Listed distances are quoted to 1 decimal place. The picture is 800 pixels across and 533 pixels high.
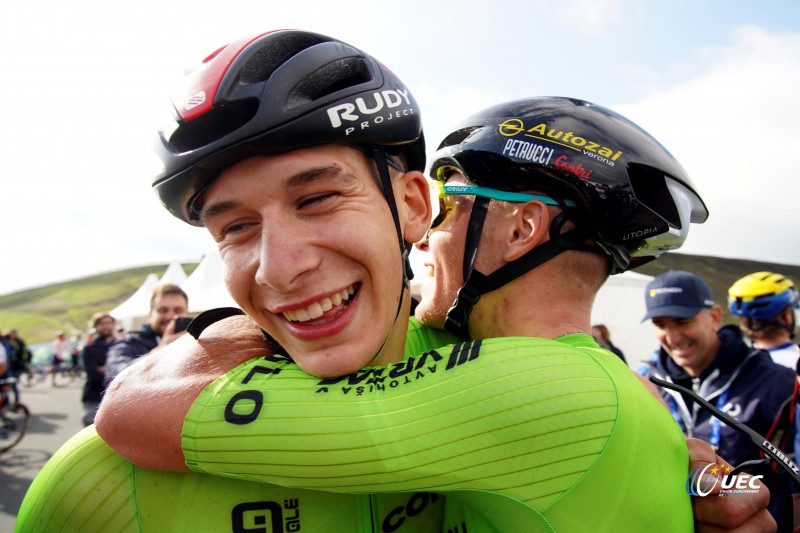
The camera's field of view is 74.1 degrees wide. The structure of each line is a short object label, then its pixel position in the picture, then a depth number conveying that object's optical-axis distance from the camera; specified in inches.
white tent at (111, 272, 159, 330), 805.9
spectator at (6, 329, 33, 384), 585.4
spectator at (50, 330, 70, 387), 1139.2
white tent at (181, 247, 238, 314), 546.0
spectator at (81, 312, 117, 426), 315.6
